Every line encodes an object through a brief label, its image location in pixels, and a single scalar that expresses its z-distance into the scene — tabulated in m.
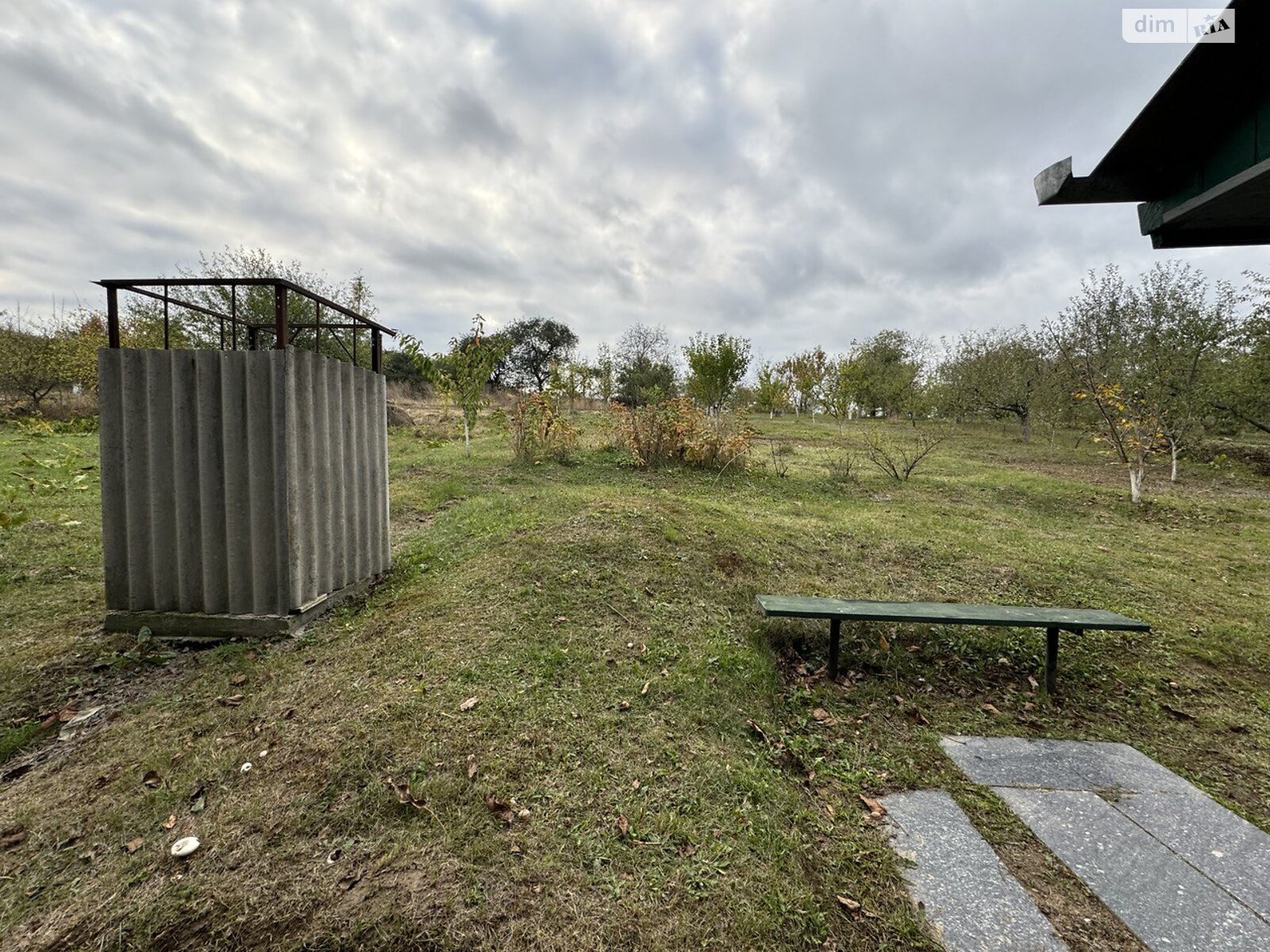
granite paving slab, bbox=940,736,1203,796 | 2.61
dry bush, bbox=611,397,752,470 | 10.86
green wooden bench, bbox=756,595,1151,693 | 3.49
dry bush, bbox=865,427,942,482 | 11.01
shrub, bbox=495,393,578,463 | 11.56
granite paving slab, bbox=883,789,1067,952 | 1.79
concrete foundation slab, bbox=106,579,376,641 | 3.63
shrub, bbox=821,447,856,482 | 10.77
